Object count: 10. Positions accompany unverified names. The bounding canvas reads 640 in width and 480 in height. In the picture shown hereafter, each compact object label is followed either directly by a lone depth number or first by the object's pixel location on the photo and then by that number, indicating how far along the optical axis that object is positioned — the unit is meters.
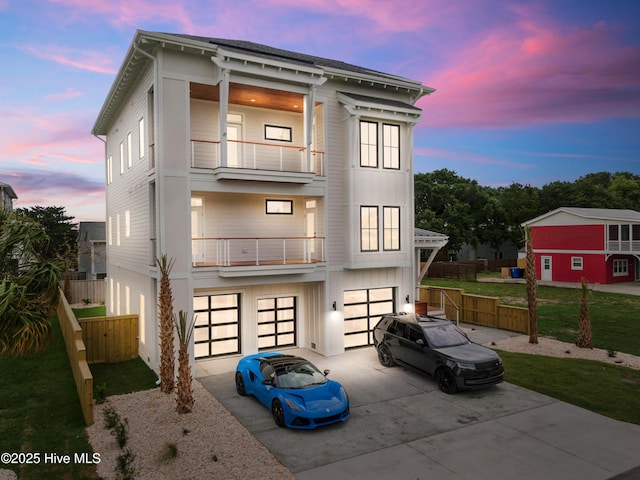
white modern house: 14.16
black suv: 12.23
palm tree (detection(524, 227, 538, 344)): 17.55
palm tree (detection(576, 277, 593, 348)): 17.11
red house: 37.69
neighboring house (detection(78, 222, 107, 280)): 39.25
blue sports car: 9.93
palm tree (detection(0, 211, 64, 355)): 8.53
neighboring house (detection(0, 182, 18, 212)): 47.43
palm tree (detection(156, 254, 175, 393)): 12.03
